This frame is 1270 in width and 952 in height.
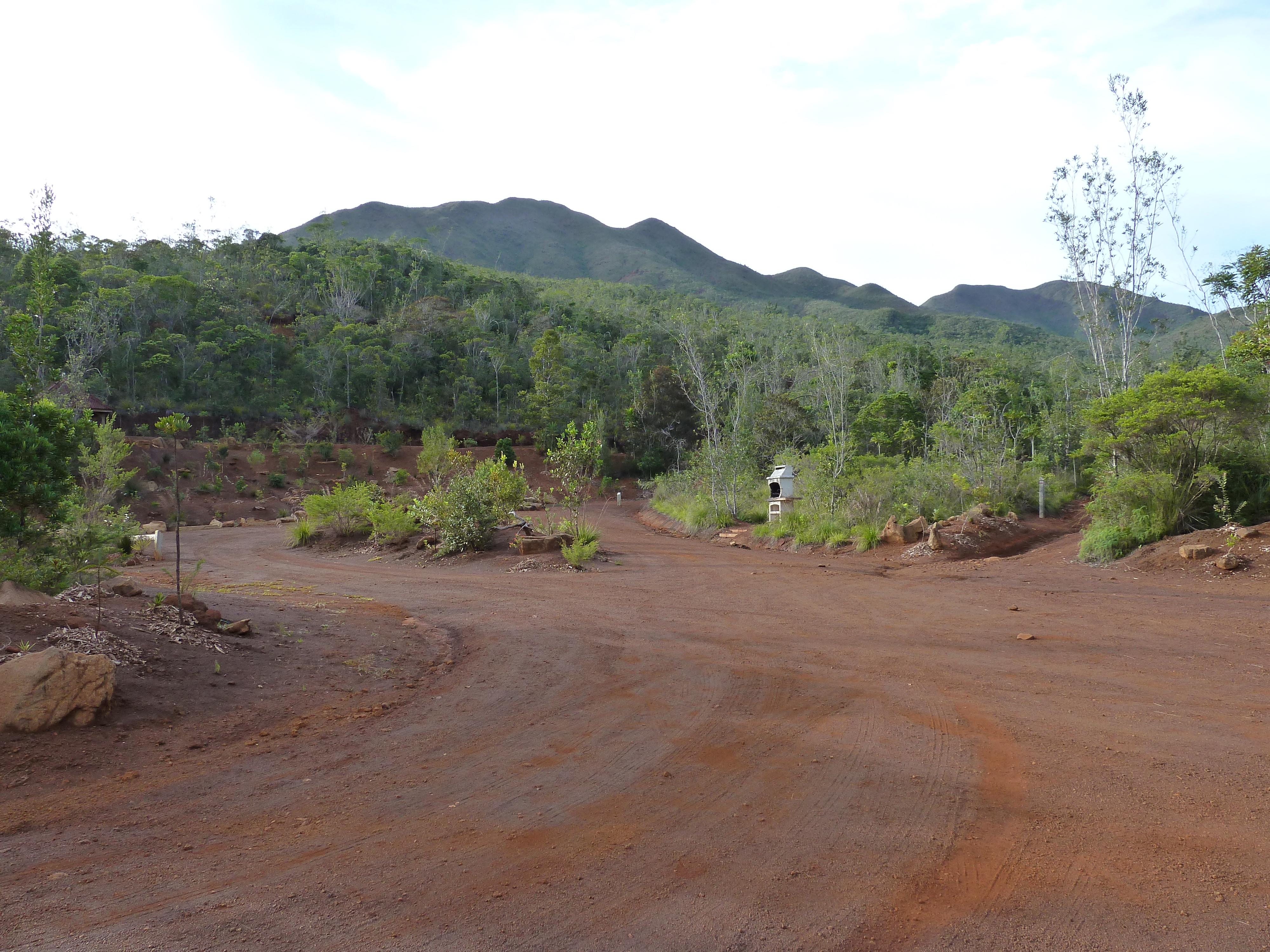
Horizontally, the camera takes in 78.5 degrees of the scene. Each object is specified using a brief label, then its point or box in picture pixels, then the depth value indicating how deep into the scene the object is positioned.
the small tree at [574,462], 16.48
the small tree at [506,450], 41.94
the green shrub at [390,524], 17.81
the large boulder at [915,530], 16.52
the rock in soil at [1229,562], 11.06
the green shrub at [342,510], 18.77
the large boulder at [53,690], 4.57
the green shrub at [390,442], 40.25
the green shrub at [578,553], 14.69
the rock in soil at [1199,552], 11.80
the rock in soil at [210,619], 7.07
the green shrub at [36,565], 6.79
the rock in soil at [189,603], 7.14
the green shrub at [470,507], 16.53
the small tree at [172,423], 9.51
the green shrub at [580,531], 15.90
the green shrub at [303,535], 19.16
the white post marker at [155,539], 16.58
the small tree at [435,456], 30.17
